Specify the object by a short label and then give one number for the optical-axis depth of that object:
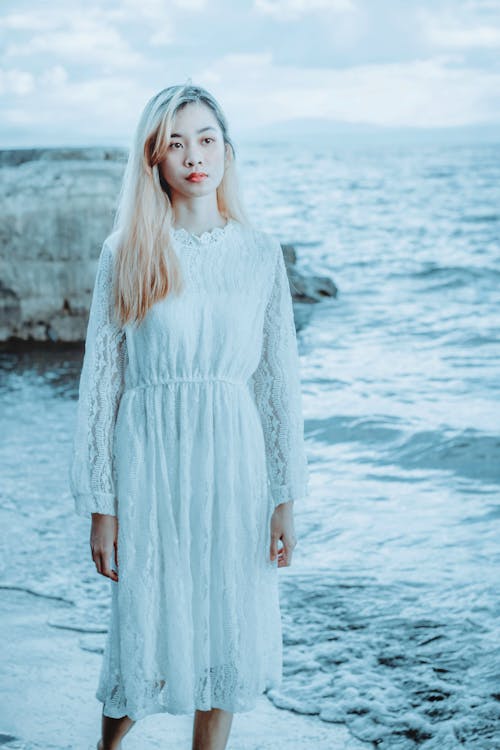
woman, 2.40
